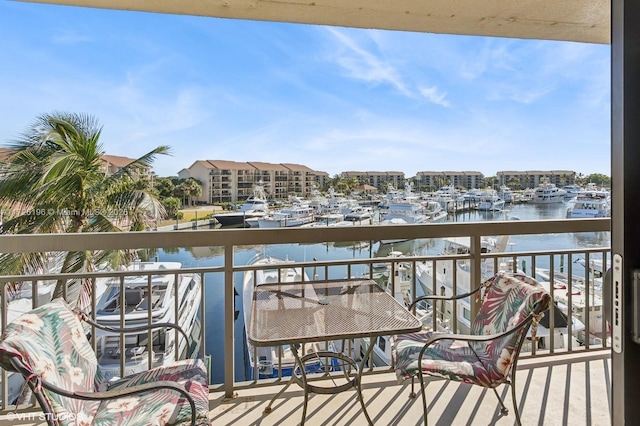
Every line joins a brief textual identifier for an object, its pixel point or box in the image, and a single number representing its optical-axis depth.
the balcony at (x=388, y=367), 2.11
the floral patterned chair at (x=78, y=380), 1.28
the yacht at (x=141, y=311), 4.18
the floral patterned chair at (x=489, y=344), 1.81
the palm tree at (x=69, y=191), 5.89
